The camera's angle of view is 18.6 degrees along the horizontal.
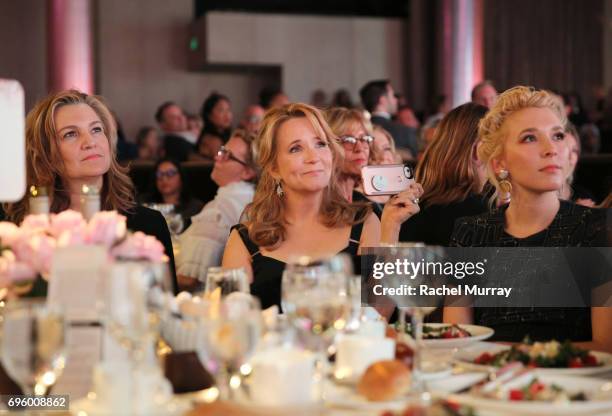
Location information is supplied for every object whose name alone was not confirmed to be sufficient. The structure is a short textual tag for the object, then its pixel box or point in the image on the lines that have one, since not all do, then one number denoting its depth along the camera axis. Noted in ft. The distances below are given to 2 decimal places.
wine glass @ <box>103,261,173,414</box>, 9.42
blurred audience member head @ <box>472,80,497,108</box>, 37.24
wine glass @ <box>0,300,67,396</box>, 9.08
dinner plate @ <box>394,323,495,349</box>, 12.84
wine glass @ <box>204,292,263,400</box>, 9.31
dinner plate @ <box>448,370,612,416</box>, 9.61
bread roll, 9.91
